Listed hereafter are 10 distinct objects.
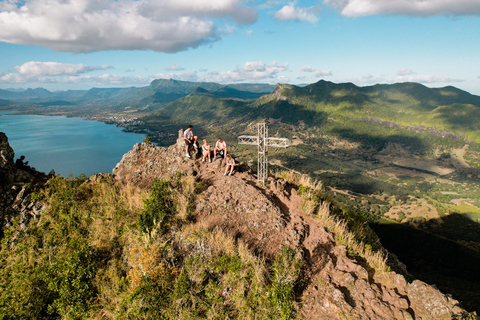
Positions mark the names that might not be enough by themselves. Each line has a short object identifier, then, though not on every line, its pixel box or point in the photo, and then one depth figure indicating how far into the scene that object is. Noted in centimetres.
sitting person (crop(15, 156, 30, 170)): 1186
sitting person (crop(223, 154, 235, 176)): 1252
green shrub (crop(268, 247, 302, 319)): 629
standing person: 1370
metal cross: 1219
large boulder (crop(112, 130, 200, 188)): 1251
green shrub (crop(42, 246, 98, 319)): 695
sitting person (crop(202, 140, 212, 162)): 1352
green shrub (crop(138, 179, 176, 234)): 862
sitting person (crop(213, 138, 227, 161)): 1389
